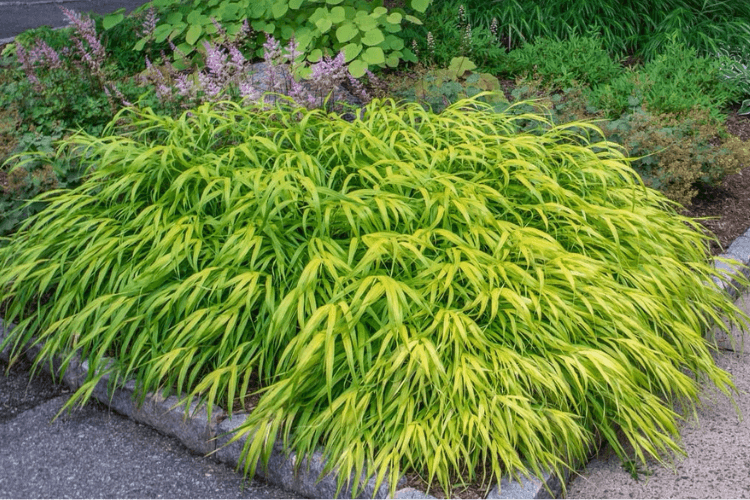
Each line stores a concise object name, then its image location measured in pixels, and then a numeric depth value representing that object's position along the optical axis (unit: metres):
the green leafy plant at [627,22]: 6.50
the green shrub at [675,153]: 4.27
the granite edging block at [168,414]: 2.67
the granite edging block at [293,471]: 2.39
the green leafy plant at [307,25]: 4.78
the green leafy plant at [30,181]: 3.51
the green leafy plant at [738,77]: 5.86
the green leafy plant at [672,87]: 5.07
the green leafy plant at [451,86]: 4.61
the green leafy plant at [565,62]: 5.71
